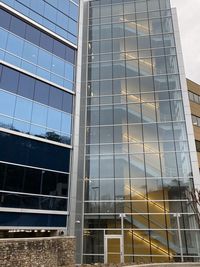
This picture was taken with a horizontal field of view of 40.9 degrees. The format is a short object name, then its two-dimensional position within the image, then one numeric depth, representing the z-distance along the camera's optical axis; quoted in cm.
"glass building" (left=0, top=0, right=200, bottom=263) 2117
